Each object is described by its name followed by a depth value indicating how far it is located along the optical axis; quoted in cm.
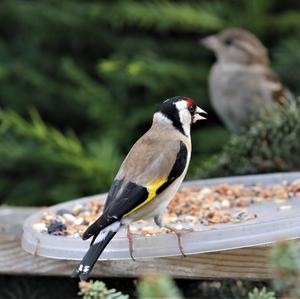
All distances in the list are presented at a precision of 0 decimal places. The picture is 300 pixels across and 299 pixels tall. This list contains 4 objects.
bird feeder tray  534
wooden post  544
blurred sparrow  1173
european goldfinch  547
